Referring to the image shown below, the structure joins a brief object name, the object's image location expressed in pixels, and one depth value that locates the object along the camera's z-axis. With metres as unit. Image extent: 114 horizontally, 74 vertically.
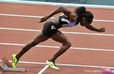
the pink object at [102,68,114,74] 10.66
